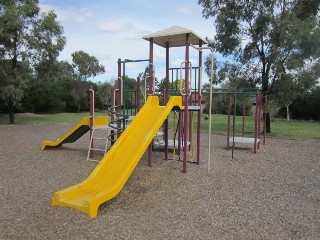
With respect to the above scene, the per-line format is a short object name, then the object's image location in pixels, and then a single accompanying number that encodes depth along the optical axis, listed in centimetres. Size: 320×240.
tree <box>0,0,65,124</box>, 1507
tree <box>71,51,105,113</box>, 3350
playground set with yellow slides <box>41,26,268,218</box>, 412
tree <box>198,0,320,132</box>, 1188
